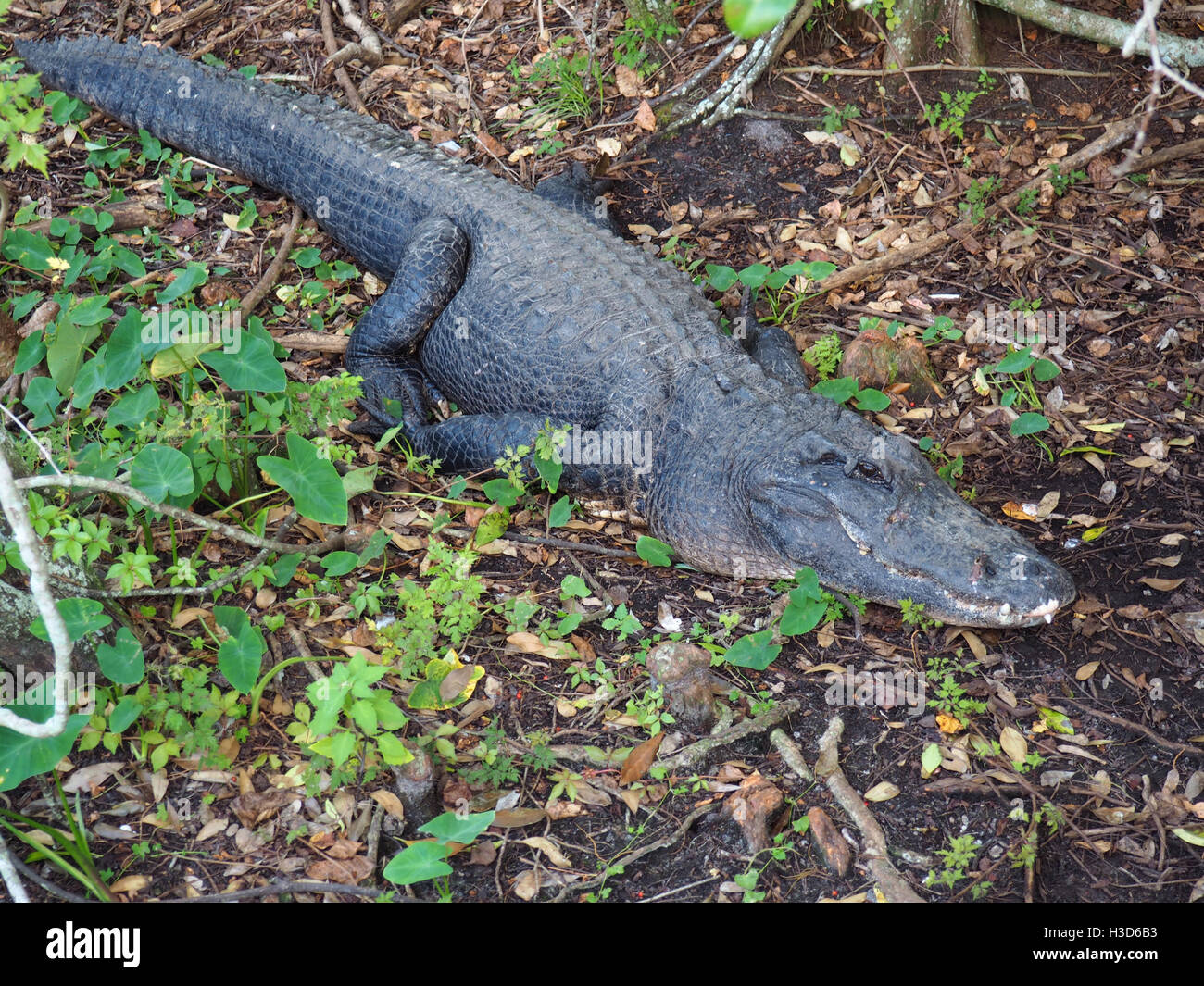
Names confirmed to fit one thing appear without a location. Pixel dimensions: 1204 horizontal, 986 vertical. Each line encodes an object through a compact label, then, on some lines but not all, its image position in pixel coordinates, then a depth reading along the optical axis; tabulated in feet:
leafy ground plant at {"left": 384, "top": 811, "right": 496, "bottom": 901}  8.56
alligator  12.08
